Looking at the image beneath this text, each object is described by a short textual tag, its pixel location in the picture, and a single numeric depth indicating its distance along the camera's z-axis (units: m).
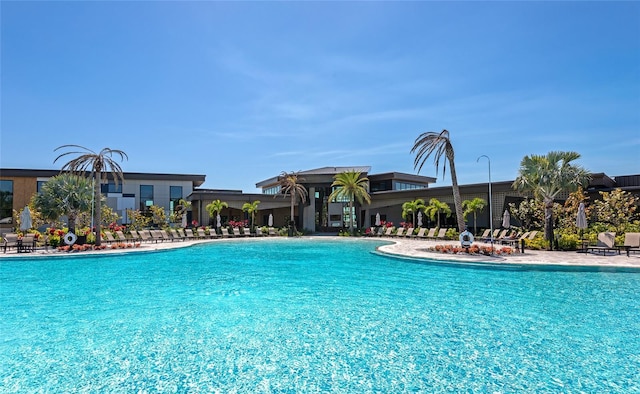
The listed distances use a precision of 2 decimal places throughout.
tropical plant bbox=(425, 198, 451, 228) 28.48
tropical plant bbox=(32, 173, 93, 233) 26.78
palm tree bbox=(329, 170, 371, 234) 32.69
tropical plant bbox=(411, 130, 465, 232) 19.52
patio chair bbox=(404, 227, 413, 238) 28.69
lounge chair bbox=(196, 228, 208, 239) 29.65
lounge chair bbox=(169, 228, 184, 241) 28.16
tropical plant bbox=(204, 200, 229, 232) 34.03
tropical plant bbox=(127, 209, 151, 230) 30.66
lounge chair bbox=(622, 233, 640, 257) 15.15
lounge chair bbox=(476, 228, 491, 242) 22.56
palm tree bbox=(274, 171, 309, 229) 35.41
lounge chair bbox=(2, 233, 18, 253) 19.22
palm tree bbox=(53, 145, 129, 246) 20.62
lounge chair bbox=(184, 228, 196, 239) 28.94
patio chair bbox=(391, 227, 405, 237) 29.56
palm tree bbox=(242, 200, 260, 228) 35.66
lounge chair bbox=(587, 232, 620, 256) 15.73
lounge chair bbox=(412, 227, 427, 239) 27.80
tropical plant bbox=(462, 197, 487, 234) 25.97
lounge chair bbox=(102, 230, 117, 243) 23.16
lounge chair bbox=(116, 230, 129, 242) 23.74
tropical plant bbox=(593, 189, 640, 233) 19.11
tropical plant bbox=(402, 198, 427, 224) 30.50
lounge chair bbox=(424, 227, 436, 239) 26.60
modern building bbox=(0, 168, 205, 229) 33.62
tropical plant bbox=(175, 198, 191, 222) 33.75
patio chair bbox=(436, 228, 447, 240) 25.86
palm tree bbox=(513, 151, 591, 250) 17.67
